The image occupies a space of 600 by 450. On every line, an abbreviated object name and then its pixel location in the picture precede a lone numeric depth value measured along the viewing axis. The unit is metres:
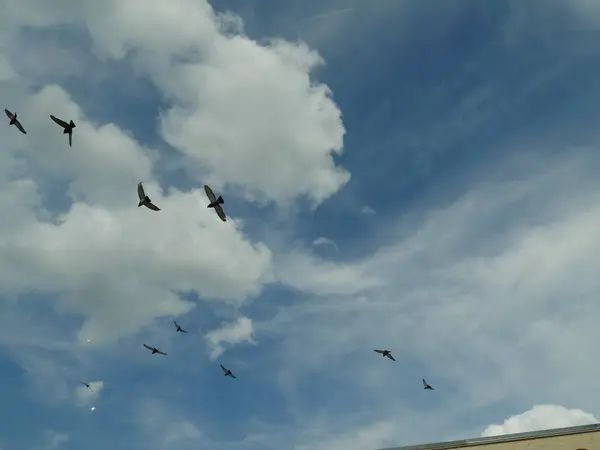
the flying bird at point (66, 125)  18.20
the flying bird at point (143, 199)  18.09
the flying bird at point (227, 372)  30.30
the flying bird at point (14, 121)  19.08
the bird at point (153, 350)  29.68
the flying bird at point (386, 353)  27.91
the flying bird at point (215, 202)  16.69
